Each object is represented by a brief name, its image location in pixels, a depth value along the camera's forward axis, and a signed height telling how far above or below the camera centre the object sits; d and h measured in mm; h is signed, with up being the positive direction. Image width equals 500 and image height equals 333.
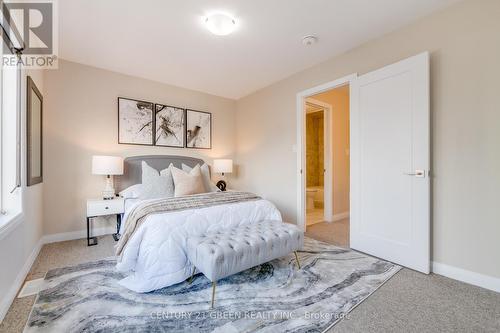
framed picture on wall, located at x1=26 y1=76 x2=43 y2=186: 2225 +360
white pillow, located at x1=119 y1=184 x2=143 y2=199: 3175 -355
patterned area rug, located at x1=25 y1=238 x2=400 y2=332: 1498 -1022
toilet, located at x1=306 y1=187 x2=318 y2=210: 5297 -740
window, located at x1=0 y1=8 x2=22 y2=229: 1938 +245
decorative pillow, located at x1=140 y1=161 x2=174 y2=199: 2947 -240
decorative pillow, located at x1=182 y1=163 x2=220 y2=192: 3354 -171
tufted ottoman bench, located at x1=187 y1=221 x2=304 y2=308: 1717 -663
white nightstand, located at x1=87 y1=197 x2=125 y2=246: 2908 -529
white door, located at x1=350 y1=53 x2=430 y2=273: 2207 +26
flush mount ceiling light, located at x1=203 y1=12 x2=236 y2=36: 2232 +1426
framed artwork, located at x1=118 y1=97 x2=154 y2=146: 3559 +719
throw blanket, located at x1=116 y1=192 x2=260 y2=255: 2086 -379
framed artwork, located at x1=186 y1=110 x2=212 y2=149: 4223 +706
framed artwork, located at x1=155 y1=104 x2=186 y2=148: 3881 +716
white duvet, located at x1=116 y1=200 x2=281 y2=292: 1862 -697
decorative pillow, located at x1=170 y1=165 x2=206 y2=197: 2943 -211
